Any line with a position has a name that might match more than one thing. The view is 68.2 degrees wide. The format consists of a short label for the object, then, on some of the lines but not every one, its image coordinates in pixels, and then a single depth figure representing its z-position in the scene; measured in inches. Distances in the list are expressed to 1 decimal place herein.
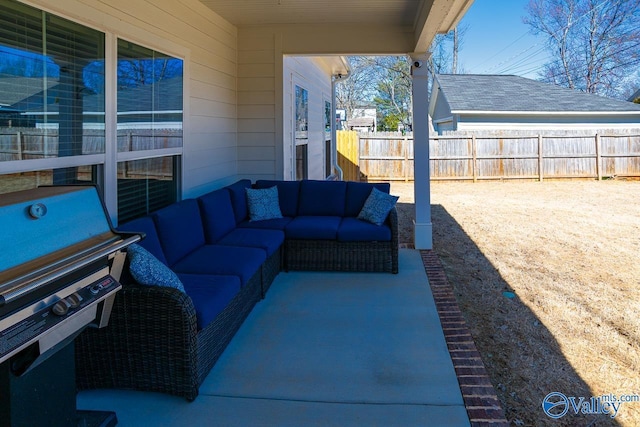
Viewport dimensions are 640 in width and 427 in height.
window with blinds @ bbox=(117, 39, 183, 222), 142.3
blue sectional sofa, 100.0
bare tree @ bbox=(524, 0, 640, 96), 816.9
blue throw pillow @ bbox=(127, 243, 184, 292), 99.6
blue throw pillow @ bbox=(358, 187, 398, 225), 201.0
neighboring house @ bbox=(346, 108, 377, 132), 1067.3
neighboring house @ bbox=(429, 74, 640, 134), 592.7
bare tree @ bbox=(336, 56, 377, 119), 1010.1
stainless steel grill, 58.9
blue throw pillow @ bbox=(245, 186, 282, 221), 211.3
